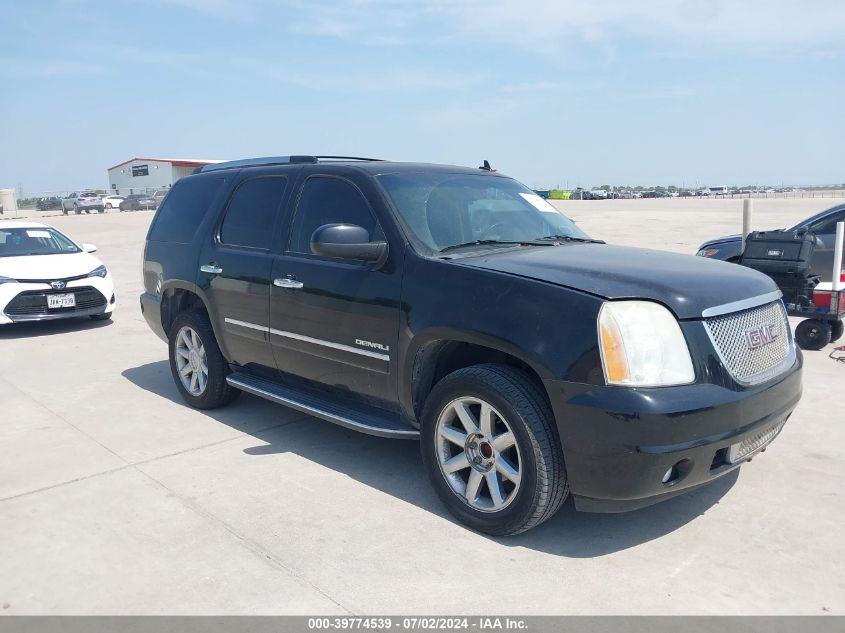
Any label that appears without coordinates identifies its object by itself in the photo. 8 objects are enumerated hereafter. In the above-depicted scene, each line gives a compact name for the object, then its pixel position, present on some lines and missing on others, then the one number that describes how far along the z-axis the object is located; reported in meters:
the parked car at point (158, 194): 55.69
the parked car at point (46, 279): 9.23
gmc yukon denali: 3.31
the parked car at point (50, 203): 64.05
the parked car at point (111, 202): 56.74
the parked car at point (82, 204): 52.22
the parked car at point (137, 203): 53.53
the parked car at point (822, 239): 8.84
